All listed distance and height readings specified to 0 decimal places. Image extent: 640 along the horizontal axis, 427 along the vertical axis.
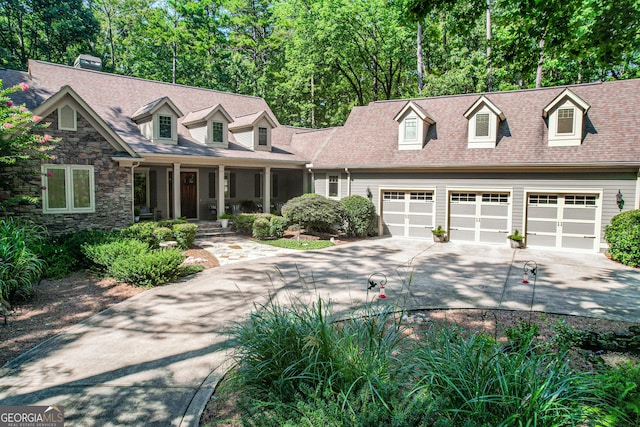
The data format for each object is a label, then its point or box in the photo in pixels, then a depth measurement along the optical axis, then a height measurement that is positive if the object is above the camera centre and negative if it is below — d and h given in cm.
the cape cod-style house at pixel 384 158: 1269 +159
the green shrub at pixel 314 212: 1614 -60
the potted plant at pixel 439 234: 1614 -145
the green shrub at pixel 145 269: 900 -176
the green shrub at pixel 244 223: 1678 -116
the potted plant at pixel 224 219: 1738 -106
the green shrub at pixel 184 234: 1348 -137
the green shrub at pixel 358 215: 1711 -74
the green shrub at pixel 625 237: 1186 -111
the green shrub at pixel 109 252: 962 -147
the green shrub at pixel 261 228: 1614 -132
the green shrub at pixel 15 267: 729 -146
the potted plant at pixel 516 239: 1476 -148
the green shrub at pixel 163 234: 1277 -132
